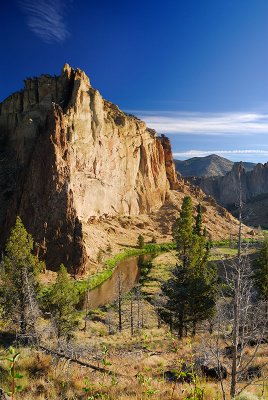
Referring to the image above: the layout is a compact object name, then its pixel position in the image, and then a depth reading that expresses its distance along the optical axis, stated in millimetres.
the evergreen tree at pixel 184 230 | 37938
